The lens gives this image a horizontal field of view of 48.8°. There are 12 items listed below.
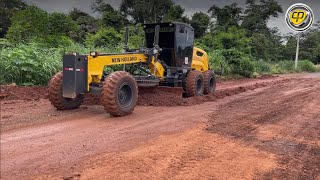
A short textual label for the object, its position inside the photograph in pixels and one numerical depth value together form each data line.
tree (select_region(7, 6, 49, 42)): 14.34
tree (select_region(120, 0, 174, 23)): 34.69
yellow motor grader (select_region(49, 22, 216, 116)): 7.24
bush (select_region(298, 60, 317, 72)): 34.16
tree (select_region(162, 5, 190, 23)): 31.58
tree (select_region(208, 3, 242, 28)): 39.75
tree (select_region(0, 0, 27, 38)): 33.61
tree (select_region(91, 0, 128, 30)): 29.56
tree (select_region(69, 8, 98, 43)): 26.48
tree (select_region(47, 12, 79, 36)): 22.00
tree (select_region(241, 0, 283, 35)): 41.62
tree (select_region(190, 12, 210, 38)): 34.34
